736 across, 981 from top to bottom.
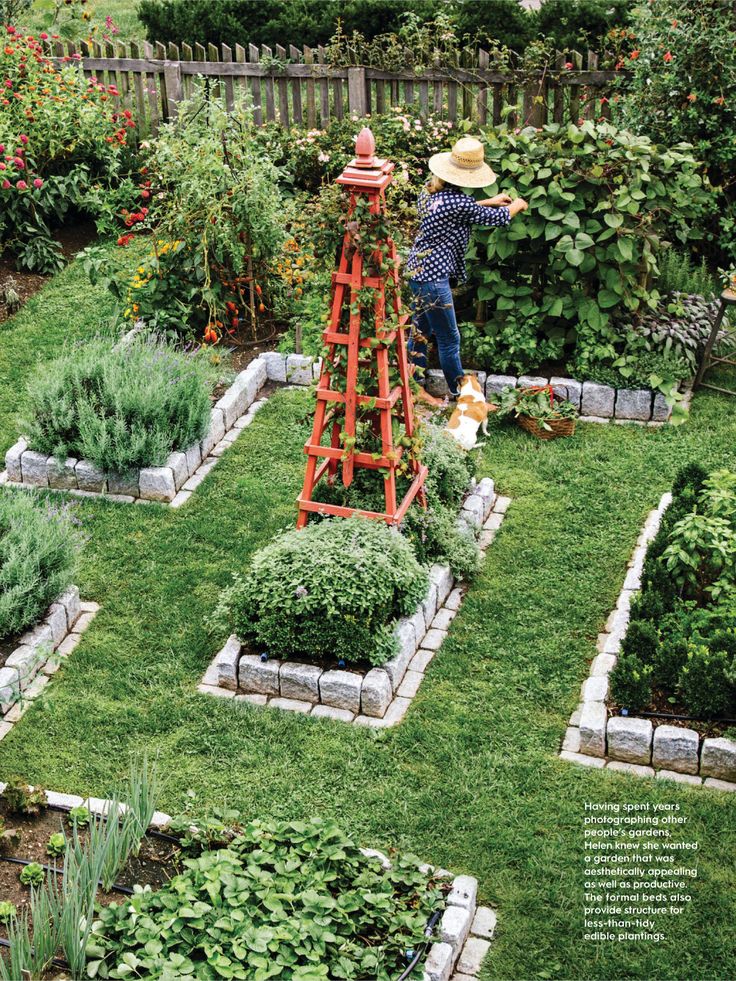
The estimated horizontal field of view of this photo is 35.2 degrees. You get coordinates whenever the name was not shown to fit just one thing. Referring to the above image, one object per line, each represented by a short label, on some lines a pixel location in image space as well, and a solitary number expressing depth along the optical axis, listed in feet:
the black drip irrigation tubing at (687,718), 18.66
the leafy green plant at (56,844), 16.47
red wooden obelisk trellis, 20.43
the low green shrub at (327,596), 19.88
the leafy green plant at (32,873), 15.97
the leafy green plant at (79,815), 16.87
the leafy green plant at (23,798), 17.33
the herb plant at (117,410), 25.46
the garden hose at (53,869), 15.90
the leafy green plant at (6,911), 15.15
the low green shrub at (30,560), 20.75
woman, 27.04
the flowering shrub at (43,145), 35.91
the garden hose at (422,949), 14.44
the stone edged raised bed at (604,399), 28.19
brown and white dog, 26.61
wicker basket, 27.45
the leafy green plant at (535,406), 27.53
